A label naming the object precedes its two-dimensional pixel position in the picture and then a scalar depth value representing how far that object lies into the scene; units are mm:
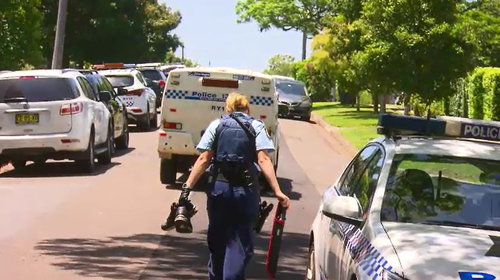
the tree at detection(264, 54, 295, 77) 126575
